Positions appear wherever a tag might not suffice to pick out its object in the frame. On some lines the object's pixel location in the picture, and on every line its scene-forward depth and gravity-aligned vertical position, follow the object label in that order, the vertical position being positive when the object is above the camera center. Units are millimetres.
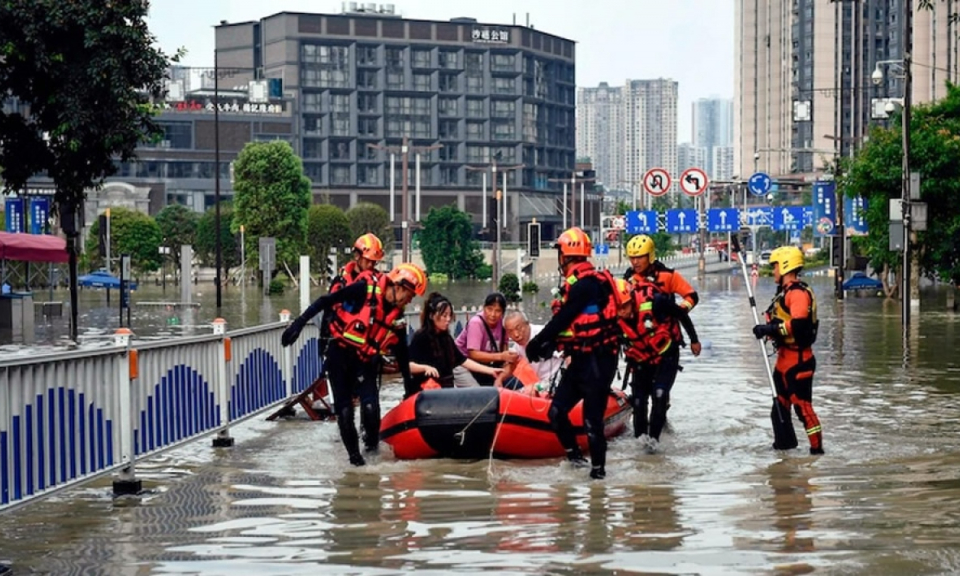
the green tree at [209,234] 119875 -707
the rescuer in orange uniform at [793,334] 13555 -899
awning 43812 -578
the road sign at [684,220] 90375 +20
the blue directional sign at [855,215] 64938 +159
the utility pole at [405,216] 80619 +330
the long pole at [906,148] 34469 +1604
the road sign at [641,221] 90062 -20
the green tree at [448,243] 121562 -1500
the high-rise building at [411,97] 176375 +13194
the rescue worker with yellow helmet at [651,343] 14411 -1031
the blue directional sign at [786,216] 97500 +202
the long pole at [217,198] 69194 +1018
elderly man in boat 15227 -1289
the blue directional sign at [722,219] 88125 +59
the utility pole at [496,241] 39844 -445
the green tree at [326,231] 119812 -565
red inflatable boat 13438 -1592
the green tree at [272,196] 101500 +1621
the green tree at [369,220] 135125 +205
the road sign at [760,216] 91875 +208
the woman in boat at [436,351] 14969 -1136
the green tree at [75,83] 28734 +2429
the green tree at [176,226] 122688 -148
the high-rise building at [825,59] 178250 +16988
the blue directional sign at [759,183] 65938 +1407
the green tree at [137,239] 112312 -921
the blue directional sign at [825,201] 70875 +759
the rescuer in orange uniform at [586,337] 12344 -833
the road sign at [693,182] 39625 +905
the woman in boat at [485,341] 15438 -1081
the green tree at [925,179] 55000 +1325
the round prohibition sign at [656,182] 41719 +935
